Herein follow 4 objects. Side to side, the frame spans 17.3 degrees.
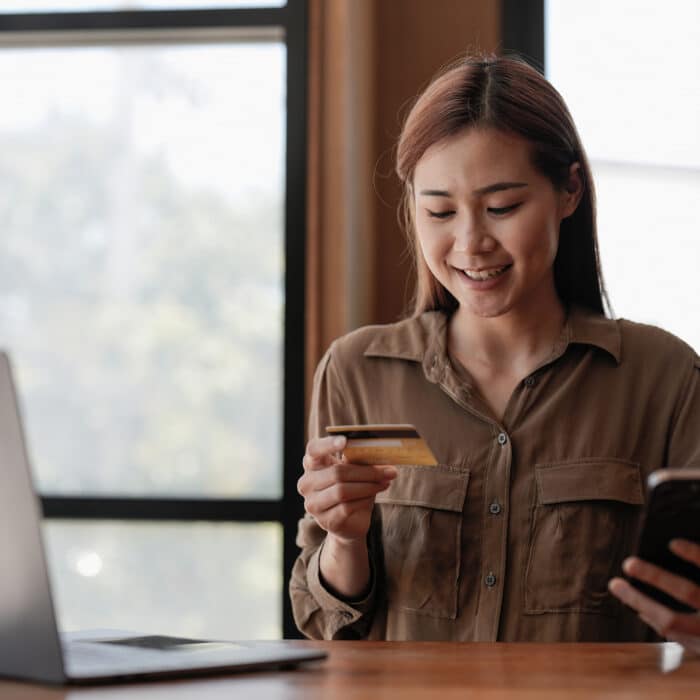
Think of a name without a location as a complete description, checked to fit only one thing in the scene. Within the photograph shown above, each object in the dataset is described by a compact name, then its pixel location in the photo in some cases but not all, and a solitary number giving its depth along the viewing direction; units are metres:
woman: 2.27
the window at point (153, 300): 2.98
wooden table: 1.81
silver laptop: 1.80
